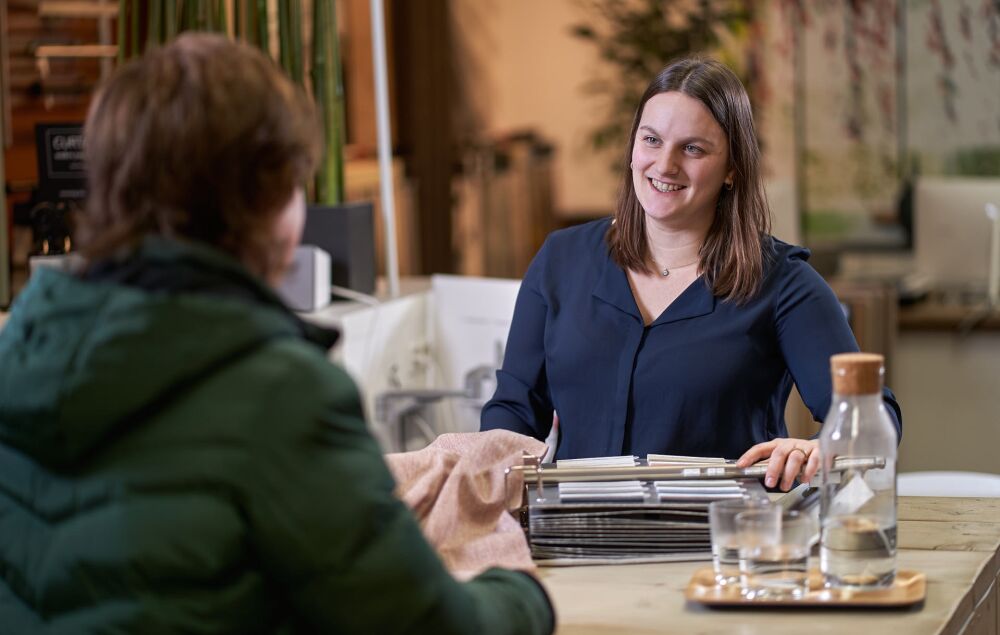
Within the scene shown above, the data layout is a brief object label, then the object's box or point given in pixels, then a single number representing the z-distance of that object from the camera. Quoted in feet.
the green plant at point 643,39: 21.43
